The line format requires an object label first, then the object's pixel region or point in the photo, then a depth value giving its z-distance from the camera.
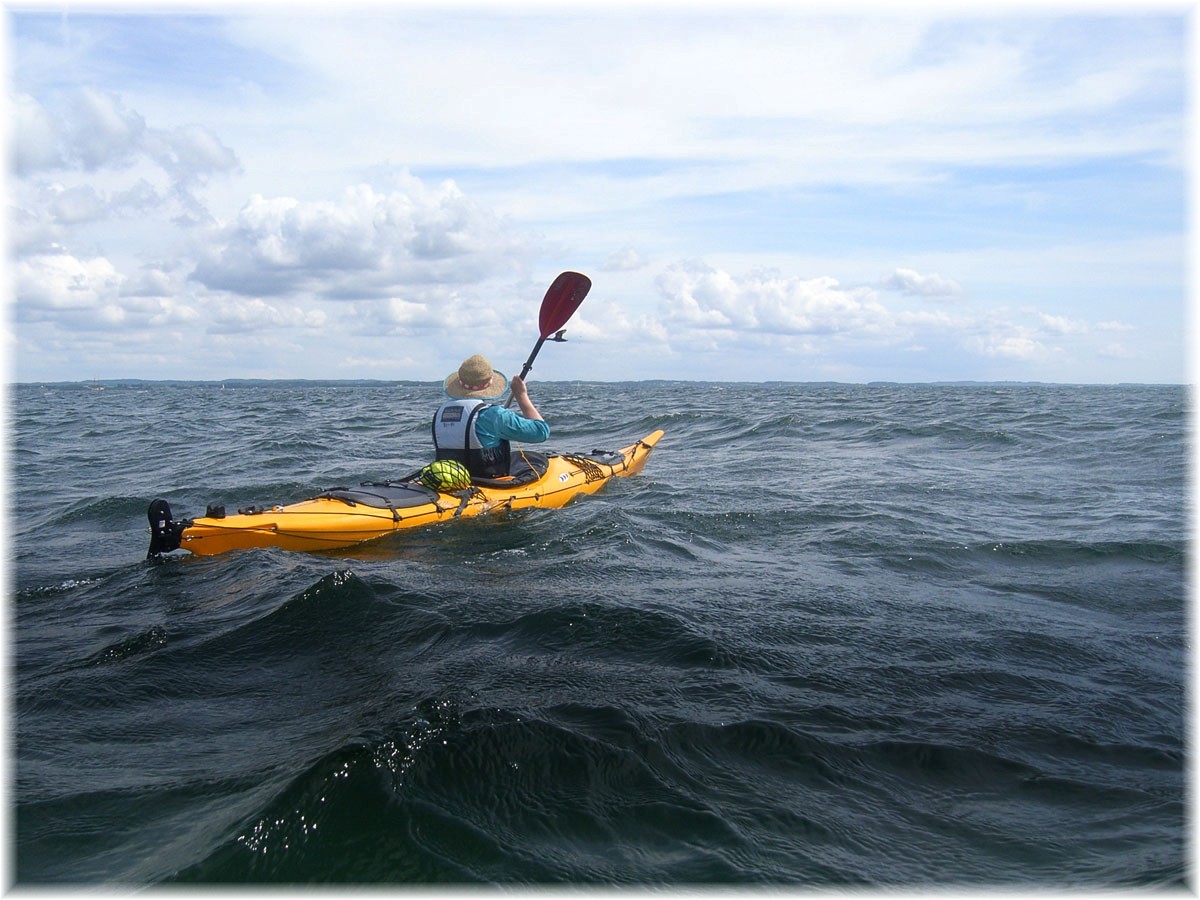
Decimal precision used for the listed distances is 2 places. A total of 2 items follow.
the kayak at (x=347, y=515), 6.24
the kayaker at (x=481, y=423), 7.62
